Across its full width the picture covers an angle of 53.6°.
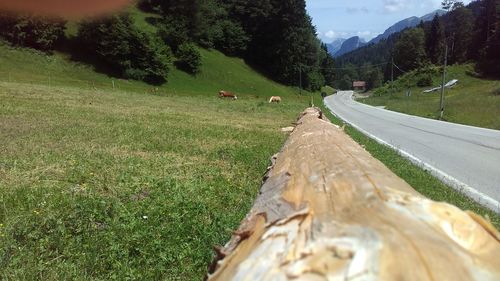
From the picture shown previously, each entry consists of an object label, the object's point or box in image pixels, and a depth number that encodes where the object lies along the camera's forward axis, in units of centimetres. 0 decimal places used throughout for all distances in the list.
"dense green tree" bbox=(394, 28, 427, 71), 11906
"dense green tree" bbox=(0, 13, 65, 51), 4791
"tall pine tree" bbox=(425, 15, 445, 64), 11531
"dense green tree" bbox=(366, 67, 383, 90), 15512
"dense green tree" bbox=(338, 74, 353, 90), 18488
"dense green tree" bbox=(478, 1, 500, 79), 8795
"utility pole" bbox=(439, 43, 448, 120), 3592
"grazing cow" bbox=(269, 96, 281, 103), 4617
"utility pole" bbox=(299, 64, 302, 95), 8156
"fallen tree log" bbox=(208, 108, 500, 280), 185
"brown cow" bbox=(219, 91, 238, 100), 4936
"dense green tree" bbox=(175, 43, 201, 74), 6212
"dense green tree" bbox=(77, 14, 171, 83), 5234
